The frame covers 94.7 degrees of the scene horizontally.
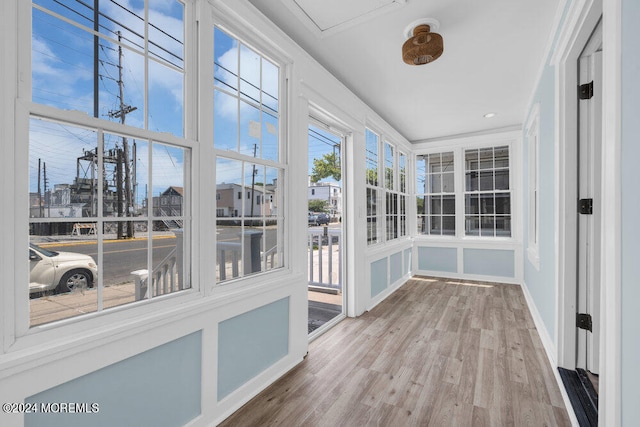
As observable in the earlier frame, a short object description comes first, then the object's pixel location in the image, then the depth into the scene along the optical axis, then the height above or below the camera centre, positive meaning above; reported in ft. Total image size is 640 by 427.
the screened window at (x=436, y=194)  18.44 +1.24
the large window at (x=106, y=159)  3.87 +0.83
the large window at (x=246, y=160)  6.21 +1.23
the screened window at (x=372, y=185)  12.95 +1.31
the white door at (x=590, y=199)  6.27 +0.31
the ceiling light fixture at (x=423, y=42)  7.16 +4.21
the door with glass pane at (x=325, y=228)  11.85 -0.77
